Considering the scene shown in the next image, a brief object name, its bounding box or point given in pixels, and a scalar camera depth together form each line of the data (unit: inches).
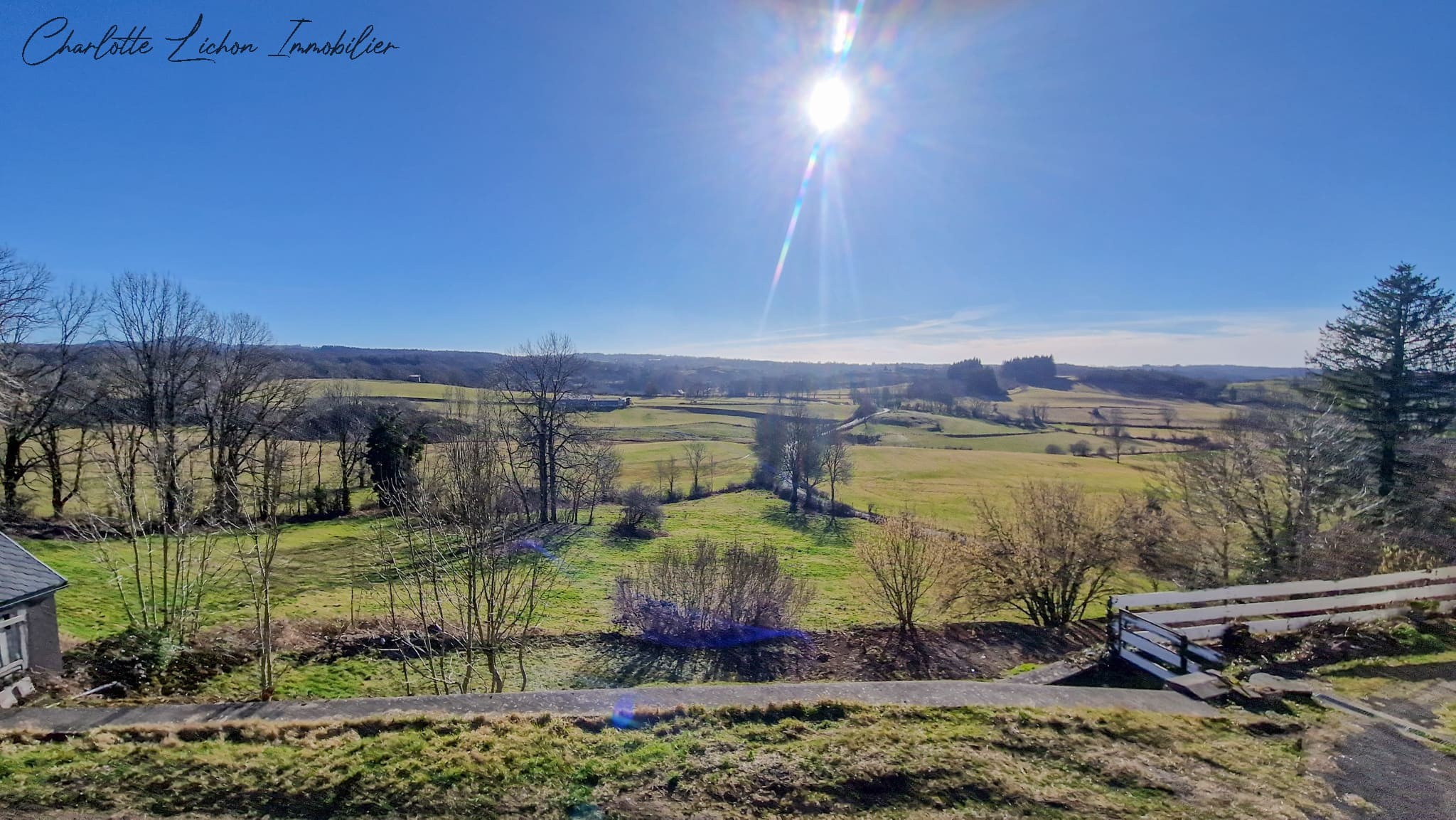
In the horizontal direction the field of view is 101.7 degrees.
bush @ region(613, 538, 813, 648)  657.0
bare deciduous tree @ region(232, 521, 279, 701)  381.7
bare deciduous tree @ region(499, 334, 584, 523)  1366.9
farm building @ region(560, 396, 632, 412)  1518.5
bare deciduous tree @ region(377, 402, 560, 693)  399.2
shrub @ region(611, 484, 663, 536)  1381.6
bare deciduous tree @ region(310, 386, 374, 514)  1587.8
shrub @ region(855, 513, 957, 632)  641.6
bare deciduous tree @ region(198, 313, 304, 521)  1245.1
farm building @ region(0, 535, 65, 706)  404.8
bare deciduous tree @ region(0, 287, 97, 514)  1035.9
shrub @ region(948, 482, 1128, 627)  649.0
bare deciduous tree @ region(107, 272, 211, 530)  1125.1
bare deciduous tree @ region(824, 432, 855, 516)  1843.0
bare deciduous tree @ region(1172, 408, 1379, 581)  697.0
